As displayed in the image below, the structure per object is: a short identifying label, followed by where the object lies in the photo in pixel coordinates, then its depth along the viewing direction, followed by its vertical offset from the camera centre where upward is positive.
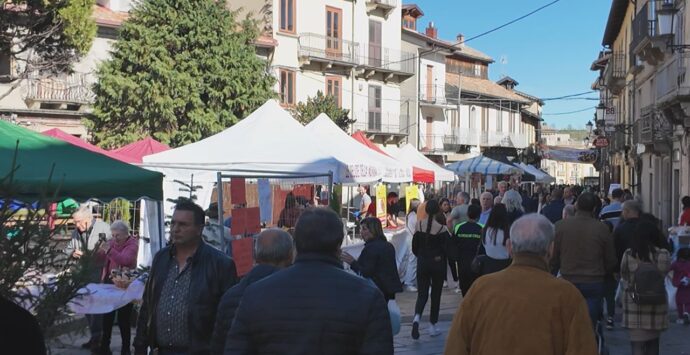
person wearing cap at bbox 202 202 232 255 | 9.92 -0.71
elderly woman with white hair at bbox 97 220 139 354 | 8.84 -0.88
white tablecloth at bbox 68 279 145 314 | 7.89 -1.12
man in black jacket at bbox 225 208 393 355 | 3.40 -0.52
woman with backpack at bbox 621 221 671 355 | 7.57 -1.05
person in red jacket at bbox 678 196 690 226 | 15.07 -0.53
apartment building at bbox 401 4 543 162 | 50.66 +5.30
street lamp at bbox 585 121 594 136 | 53.29 +3.59
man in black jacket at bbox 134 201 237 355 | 5.21 -0.69
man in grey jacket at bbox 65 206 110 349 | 9.23 -0.66
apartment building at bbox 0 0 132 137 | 29.12 +2.91
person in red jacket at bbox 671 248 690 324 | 11.48 -1.35
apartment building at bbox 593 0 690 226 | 21.11 +2.57
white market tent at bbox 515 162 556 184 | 36.03 +0.30
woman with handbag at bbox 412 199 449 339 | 10.46 -0.96
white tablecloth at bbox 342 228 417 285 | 15.32 -1.39
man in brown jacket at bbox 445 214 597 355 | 3.96 -0.61
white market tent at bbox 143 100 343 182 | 11.16 +0.35
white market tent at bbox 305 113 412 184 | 12.84 +0.36
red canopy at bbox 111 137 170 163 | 17.94 +0.62
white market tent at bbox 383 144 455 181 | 22.22 +0.51
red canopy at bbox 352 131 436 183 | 20.08 +0.19
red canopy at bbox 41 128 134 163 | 16.36 +0.83
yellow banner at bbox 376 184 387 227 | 17.78 -0.45
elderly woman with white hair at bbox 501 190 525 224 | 13.41 -0.37
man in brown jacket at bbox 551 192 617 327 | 8.11 -0.67
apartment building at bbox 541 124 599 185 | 109.23 +2.02
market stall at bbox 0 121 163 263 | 7.36 +0.07
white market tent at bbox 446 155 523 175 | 27.77 +0.47
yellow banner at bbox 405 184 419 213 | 20.74 -0.30
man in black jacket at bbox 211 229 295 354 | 4.48 -0.48
